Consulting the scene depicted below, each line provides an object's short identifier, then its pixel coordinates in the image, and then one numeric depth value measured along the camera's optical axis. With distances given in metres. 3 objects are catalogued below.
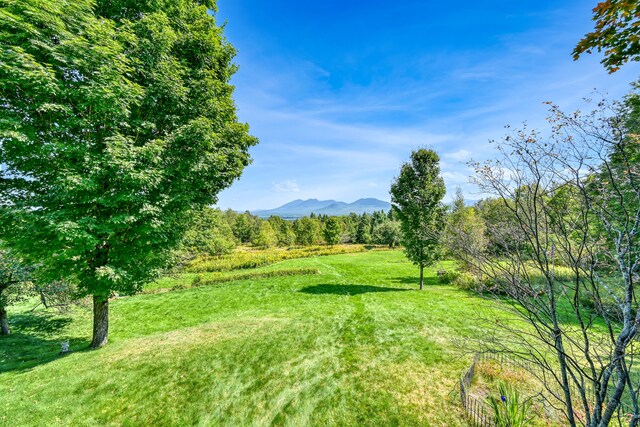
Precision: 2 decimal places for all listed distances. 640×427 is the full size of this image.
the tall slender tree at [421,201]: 15.44
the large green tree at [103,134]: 5.70
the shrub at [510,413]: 4.43
